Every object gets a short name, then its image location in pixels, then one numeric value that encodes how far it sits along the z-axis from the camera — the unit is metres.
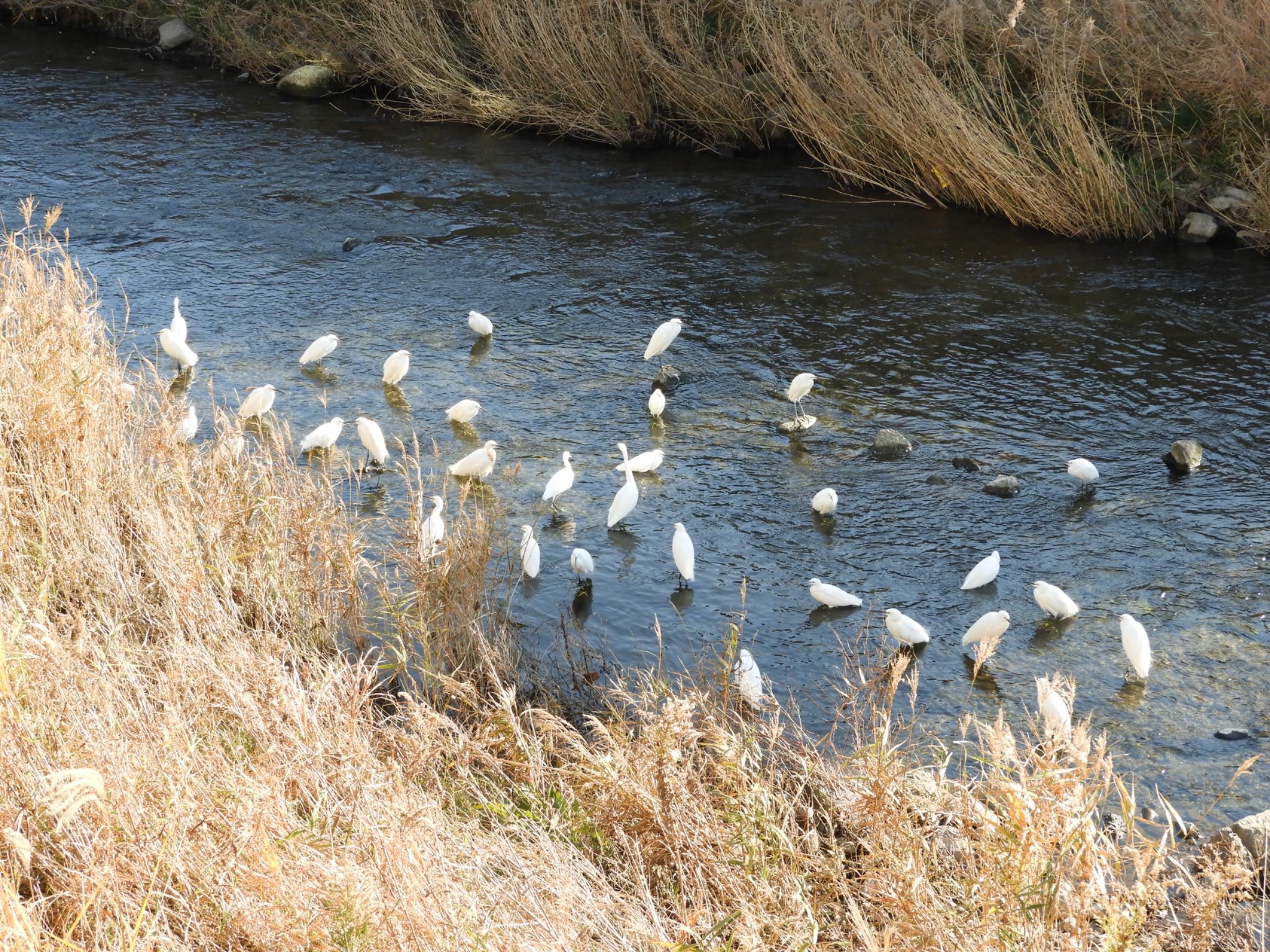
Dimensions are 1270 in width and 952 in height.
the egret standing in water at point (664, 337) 14.69
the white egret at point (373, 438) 12.41
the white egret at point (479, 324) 15.74
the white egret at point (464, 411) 13.42
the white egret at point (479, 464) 11.97
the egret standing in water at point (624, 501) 11.47
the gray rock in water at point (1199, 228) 18.05
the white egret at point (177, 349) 14.30
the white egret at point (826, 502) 11.63
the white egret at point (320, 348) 14.72
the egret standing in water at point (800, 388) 13.60
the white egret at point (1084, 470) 12.02
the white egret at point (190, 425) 11.77
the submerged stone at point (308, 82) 26.36
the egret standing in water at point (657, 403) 13.60
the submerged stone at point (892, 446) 12.94
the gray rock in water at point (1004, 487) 12.16
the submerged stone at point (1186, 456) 12.34
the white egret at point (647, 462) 12.33
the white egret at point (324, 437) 12.52
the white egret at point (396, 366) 14.23
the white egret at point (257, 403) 13.09
